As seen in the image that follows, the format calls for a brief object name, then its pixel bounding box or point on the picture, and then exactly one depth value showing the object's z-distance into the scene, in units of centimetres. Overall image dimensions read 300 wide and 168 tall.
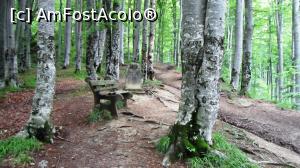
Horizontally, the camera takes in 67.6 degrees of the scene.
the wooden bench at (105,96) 577
